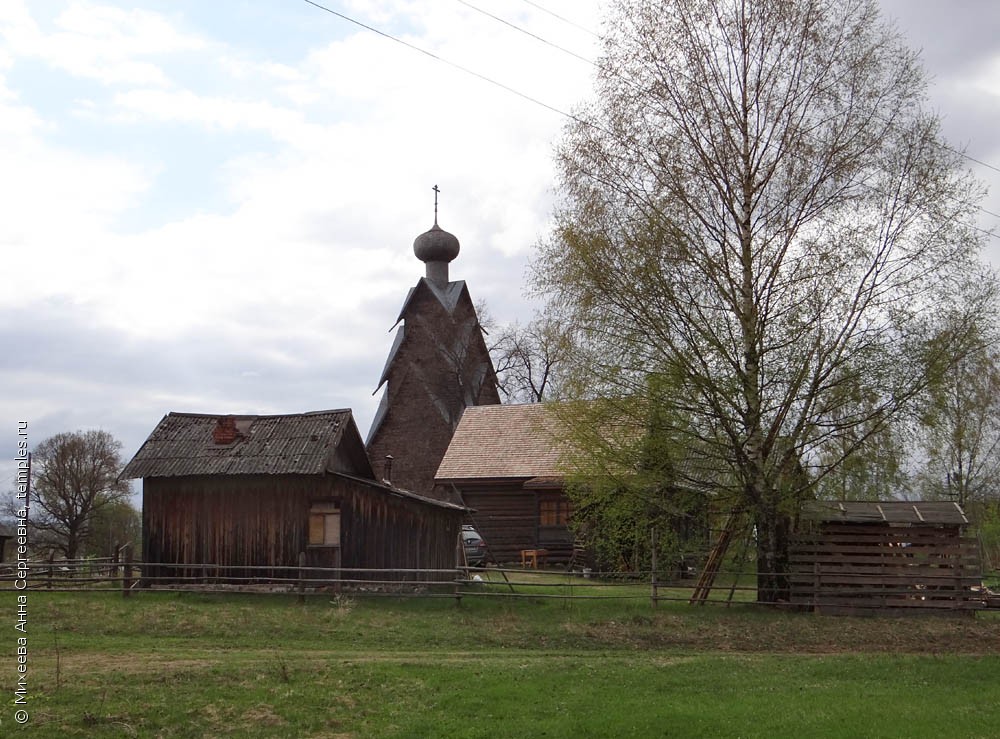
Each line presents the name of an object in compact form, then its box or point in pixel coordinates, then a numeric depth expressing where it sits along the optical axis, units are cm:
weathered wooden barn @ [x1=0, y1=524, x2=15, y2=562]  4225
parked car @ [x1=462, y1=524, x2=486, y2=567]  3469
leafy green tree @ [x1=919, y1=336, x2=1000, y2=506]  2109
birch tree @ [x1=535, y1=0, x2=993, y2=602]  2130
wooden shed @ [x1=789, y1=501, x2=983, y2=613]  2238
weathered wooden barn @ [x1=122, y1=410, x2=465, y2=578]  2492
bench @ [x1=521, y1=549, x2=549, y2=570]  3459
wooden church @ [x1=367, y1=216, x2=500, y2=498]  4962
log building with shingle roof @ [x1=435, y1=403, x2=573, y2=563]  3528
